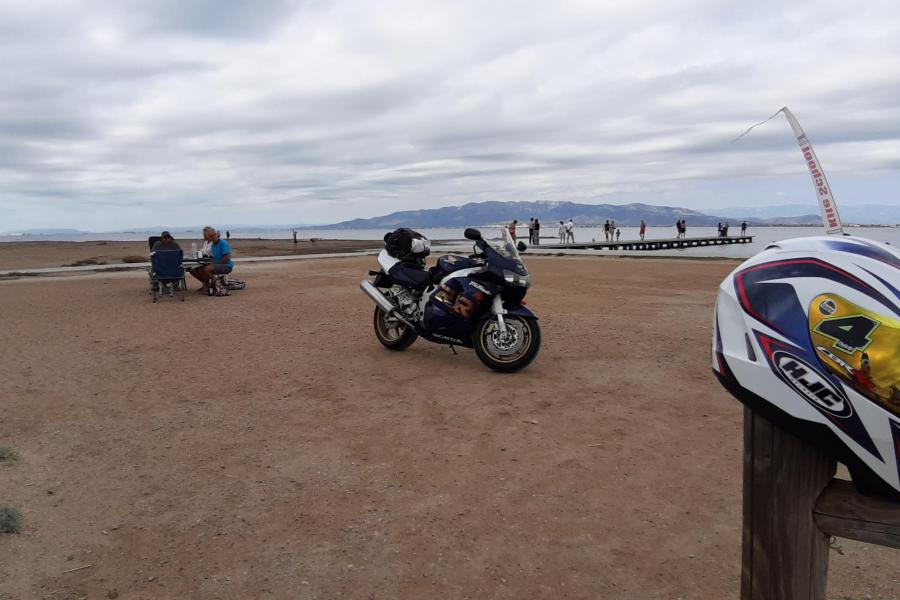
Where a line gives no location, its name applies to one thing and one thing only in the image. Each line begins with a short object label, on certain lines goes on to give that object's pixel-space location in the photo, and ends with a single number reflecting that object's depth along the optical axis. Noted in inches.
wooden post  50.1
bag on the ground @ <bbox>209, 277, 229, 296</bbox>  493.7
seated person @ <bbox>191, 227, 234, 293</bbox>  490.0
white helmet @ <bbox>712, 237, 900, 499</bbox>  46.4
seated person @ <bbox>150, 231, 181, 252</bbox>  467.7
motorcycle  240.5
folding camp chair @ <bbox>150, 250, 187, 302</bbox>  460.2
